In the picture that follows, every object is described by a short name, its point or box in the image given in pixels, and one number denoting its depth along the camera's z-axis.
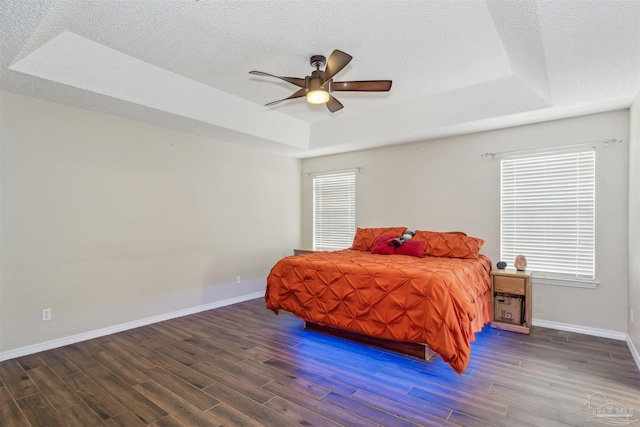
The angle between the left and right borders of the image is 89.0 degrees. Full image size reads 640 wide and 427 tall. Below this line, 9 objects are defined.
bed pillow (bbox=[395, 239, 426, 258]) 4.07
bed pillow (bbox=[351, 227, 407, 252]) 4.74
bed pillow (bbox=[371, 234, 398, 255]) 4.23
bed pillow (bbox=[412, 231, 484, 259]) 3.96
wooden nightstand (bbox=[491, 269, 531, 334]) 3.54
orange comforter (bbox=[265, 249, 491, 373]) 2.56
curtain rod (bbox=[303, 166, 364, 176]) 5.49
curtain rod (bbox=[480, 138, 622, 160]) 3.46
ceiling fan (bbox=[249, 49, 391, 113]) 2.80
